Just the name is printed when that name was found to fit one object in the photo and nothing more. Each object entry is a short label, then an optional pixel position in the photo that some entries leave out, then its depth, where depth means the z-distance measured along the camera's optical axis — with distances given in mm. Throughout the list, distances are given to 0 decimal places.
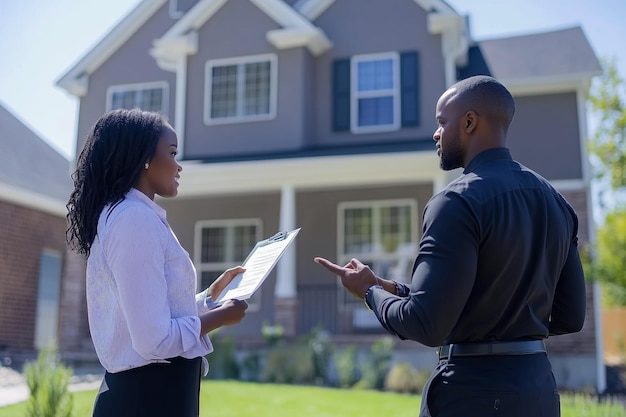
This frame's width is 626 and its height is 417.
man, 2195
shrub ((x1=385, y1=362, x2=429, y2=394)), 10062
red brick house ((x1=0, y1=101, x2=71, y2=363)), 14609
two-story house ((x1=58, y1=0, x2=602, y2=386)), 13375
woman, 2264
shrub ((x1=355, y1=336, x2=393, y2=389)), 10398
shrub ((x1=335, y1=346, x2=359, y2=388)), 10508
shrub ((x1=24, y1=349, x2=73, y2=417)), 5562
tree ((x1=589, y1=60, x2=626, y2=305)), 12922
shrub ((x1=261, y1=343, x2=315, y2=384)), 10703
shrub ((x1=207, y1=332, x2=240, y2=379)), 11250
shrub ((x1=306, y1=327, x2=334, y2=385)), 10979
